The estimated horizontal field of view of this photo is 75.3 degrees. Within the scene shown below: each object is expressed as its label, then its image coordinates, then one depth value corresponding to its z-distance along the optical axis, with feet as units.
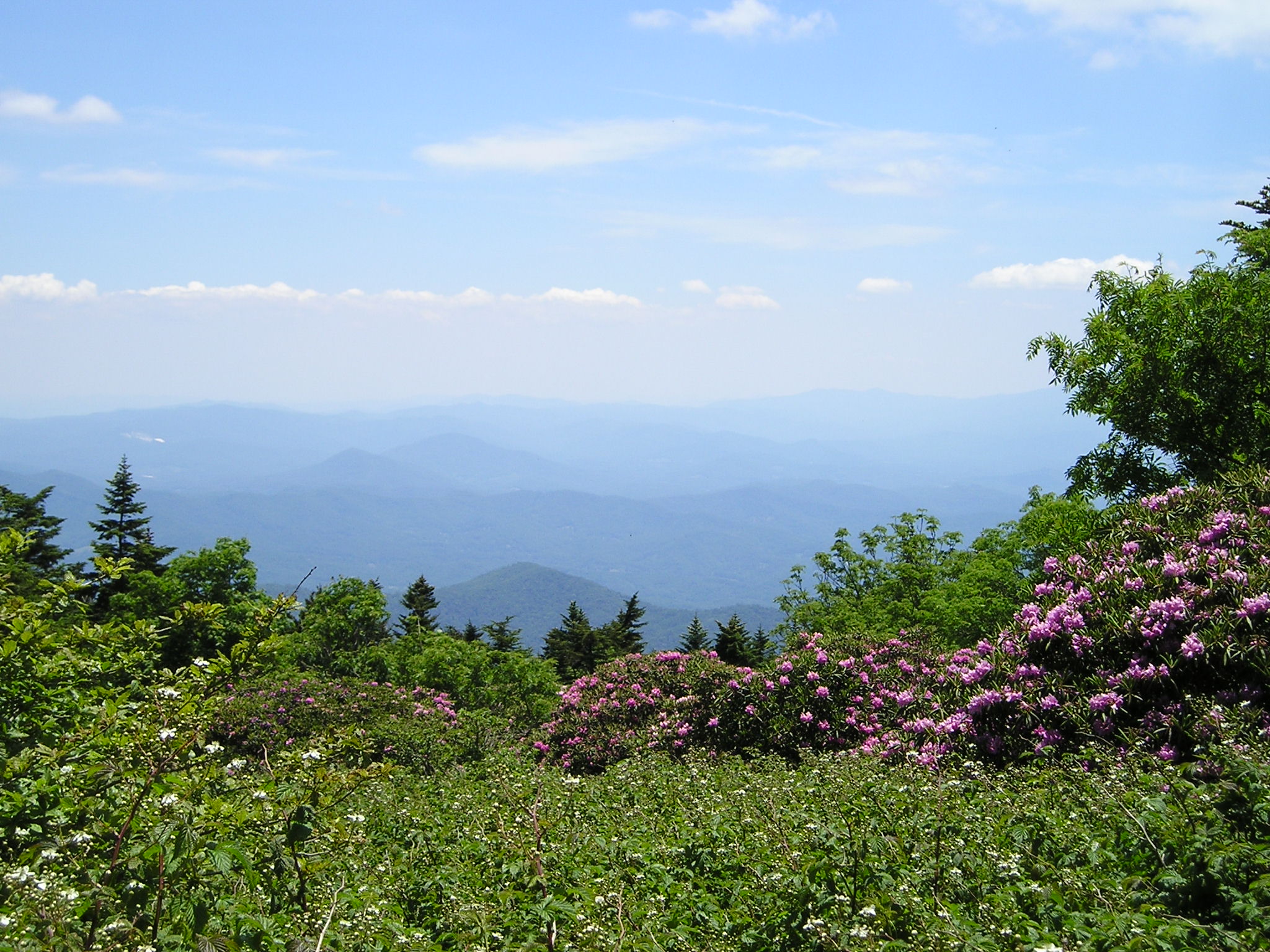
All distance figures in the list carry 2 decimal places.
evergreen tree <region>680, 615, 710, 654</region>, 124.67
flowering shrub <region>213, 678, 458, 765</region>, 42.27
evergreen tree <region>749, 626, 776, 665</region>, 114.52
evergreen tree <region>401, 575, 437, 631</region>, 137.49
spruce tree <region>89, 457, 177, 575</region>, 116.26
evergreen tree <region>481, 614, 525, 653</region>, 132.05
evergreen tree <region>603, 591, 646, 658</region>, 127.85
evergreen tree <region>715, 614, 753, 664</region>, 109.91
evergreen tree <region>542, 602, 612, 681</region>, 124.67
